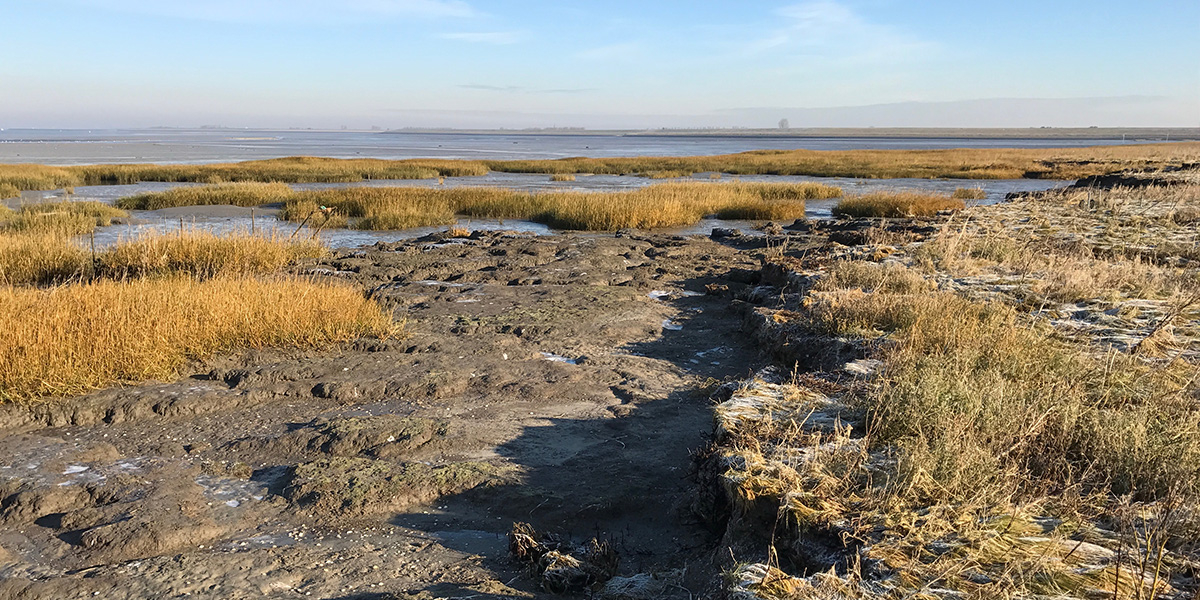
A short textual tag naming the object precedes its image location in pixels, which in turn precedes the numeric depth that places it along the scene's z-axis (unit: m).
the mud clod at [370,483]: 4.92
